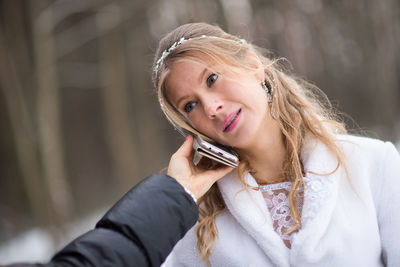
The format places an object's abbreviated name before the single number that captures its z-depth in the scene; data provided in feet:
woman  5.04
